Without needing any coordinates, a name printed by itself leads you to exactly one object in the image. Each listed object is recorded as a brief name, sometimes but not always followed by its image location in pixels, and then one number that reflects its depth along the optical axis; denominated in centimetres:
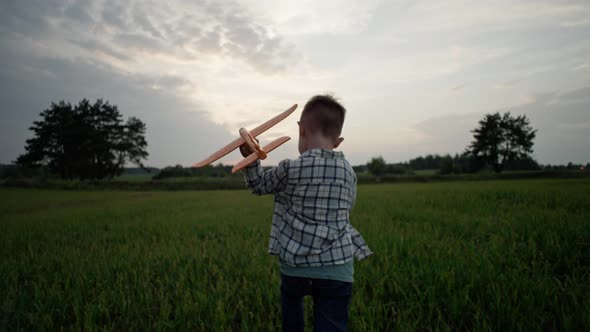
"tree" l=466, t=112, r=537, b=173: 5088
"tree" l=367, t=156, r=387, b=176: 5844
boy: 148
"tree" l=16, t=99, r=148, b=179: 4006
